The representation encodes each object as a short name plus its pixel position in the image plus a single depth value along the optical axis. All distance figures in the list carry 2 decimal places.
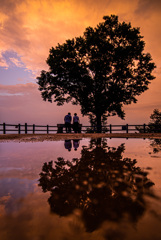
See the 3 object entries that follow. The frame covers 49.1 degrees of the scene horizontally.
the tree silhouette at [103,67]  22.81
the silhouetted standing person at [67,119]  19.63
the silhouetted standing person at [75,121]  20.66
